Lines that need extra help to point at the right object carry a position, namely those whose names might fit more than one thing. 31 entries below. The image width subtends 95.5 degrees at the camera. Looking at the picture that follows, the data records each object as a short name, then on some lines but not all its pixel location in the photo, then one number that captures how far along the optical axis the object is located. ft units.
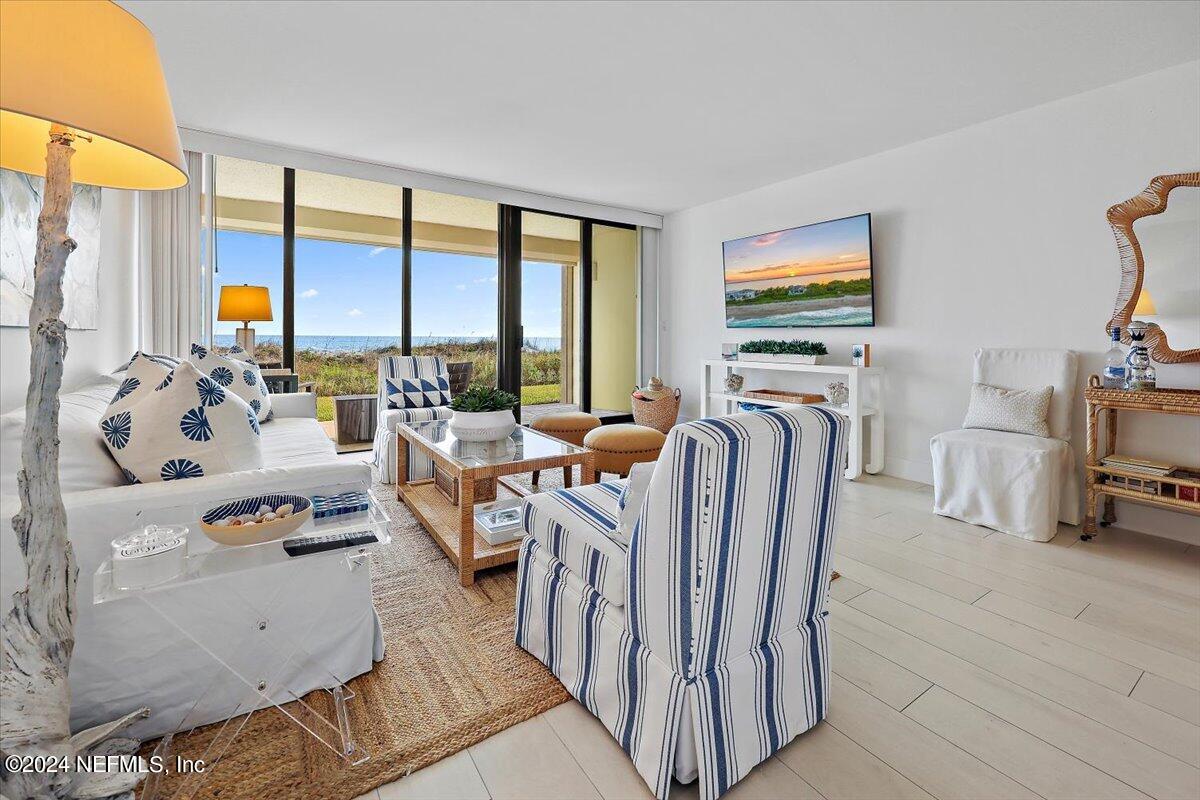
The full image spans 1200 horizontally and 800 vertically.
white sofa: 4.30
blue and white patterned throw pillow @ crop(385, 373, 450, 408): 13.14
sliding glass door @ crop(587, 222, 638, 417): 20.16
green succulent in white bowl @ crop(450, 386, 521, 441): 8.91
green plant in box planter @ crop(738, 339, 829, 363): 14.76
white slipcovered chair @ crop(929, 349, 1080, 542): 9.28
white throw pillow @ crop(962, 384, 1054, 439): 10.11
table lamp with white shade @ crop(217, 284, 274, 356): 12.59
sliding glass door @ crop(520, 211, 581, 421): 18.47
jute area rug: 4.18
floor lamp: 2.88
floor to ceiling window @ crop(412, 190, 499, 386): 16.81
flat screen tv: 13.97
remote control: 4.83
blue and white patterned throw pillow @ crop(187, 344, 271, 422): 9.53
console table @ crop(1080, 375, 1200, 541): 8.35
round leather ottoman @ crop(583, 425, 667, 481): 11.02
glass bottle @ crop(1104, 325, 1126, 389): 9.30
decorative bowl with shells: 4.51
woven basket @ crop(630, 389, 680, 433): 17.69
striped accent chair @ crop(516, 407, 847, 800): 3.69
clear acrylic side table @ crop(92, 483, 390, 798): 4.45
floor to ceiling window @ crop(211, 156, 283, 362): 14.78
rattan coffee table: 7.39
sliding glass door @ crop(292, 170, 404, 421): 15.55
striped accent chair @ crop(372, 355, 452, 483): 11.82
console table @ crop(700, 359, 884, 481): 13.21
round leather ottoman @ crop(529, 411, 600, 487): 12.67
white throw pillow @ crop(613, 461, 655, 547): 4.51
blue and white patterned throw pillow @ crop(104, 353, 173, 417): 5.23
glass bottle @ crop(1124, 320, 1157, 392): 9.00
